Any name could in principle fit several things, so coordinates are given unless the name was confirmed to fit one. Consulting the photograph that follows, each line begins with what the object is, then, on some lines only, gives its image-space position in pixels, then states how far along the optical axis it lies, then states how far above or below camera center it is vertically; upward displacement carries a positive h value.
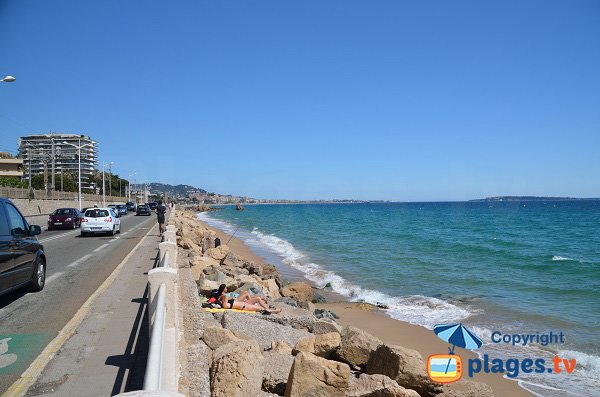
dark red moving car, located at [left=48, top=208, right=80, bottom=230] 32.53 -0.87
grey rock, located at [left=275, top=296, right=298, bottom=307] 13.80 -2.73
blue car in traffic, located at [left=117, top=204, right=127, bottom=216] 58.13 -0.50
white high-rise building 112.80 +12.12
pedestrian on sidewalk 25.58 -0.49
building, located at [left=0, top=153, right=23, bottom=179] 78.14 +6.79
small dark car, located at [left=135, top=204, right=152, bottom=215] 58.41 -0.51
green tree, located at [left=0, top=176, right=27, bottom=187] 62.89 +3.31
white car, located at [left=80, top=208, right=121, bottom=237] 25.98 -0.82
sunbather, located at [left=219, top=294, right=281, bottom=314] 10.68 -2.21
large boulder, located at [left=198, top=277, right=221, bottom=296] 12.43 -2.07
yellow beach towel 9.88 -2.13
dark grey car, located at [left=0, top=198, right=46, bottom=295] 8.52 -0.85
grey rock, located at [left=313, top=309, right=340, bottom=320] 13.13 -2.96
